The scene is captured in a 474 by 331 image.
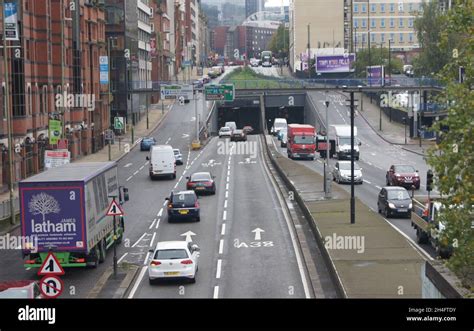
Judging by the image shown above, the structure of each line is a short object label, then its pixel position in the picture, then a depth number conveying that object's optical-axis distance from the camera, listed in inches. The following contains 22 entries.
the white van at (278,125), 4142.2
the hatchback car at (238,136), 3801.7
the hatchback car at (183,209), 1646.2
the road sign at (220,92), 3858.3
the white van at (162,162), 2418.8
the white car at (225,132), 4128.9
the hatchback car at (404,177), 2111.0
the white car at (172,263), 1098.1
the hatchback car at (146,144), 3462.1
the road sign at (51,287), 733.9
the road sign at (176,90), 3752.5
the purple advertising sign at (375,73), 4507.9
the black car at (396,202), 1649.9
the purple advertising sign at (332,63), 5132.9
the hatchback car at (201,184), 2037.4
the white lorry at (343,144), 3083.2
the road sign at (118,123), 3178.6
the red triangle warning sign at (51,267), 788.6
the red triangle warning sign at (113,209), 1164.5
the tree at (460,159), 617.6
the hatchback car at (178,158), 2887.3
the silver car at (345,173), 2301.9
